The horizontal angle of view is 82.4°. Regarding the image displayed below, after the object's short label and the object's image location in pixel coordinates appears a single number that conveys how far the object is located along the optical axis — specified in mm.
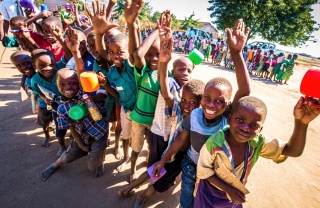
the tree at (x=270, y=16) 15914
